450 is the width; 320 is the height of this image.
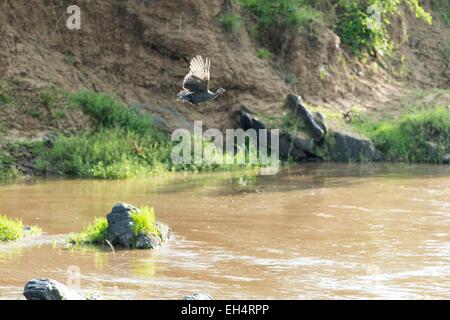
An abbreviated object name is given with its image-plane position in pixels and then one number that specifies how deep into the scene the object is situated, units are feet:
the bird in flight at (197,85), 40.93
